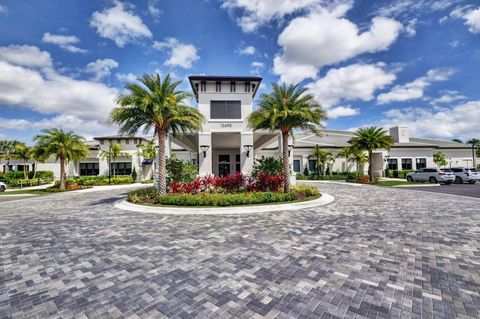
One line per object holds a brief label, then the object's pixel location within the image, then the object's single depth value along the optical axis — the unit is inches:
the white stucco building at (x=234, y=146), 765.3
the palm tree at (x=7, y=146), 1662.6
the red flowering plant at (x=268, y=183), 618.2
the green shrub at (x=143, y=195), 561.4
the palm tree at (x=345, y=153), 1398.1
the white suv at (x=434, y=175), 1023.6
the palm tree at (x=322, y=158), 1432.1
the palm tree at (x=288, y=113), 567.2
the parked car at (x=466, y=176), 1028.5
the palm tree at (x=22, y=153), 1360.7
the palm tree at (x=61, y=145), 934.4
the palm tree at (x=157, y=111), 535.8
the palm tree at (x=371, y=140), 1092.9
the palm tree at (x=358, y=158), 1290.6
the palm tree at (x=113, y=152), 1354.6
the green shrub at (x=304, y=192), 589.0
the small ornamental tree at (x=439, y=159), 1541.2
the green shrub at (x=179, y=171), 682.8
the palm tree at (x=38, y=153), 941.1
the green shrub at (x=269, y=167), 696.4
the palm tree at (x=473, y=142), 1515.1
